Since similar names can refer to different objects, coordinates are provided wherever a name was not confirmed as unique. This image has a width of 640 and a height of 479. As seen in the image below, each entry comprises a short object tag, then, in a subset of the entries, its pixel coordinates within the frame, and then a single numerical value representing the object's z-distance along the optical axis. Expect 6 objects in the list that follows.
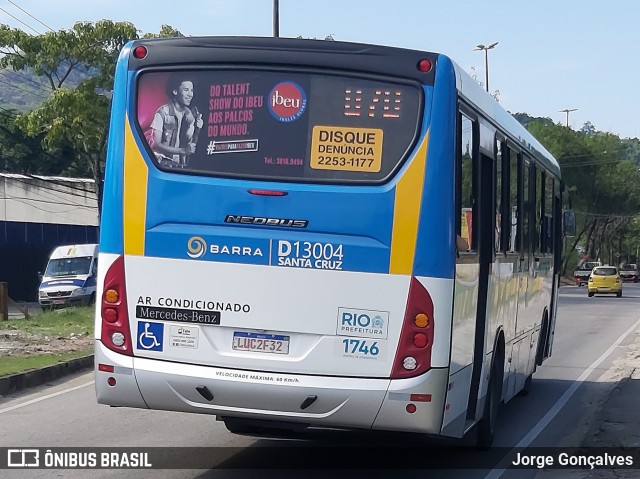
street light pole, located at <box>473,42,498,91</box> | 58.60
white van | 33.81
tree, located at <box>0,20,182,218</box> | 34.44
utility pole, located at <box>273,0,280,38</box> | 27.95
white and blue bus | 7.53
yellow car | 53.72
